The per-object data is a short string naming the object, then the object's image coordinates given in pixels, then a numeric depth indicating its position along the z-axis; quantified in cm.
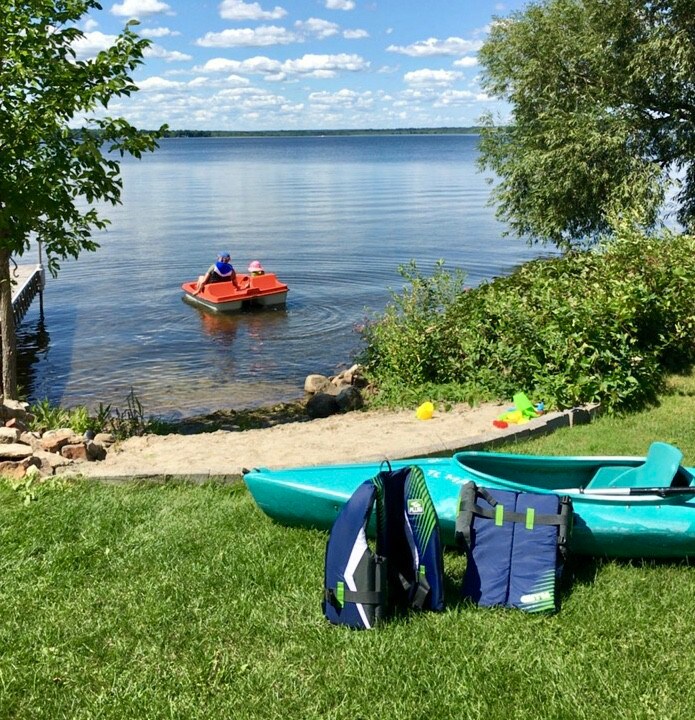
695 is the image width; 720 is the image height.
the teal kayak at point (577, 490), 530
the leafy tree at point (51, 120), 851
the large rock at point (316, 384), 1382
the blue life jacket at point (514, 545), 483
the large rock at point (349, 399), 1193
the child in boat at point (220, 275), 2138
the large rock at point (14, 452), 742
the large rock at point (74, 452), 785
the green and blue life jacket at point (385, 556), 460
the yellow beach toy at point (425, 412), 946
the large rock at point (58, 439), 795
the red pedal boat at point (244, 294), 2072
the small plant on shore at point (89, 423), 974
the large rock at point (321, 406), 1203
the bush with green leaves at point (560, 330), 903
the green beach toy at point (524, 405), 875
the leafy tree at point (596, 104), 1755
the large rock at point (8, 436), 801
